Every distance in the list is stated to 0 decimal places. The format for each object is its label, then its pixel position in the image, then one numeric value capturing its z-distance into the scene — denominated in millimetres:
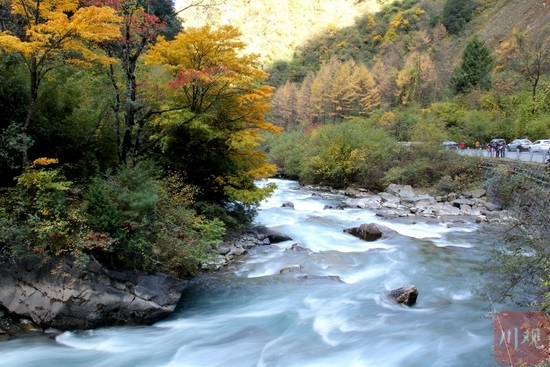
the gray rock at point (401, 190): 24953
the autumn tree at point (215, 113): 13312
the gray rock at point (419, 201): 22712
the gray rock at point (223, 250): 12922
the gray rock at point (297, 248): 14141
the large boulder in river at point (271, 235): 15185
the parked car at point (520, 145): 29391
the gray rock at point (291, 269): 11812
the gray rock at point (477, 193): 23086
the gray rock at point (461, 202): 21709
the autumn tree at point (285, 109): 68688
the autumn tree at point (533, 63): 36281
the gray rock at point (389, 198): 24062
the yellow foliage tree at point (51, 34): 8448
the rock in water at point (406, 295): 9812
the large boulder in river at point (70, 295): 8016
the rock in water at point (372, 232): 15611
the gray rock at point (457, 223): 17750
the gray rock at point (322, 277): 11336
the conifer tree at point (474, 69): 46156
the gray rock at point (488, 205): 20656
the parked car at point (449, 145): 27898
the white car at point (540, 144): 26475
